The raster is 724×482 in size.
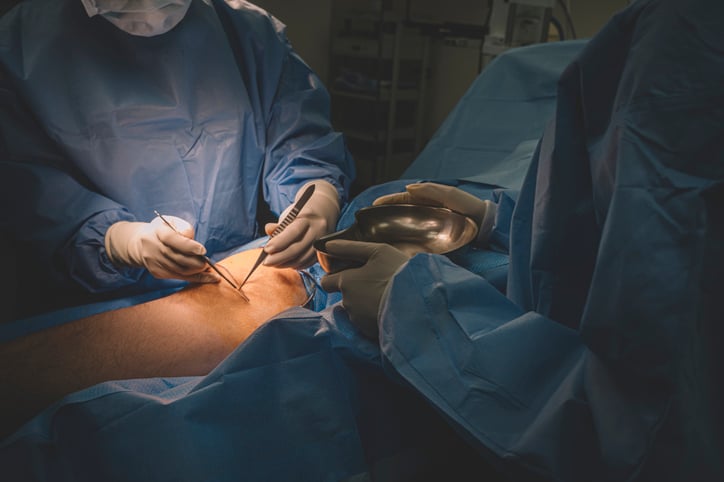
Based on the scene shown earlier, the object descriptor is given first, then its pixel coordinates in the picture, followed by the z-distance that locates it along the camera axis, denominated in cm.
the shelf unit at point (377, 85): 360
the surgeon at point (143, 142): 124
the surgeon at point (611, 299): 49
